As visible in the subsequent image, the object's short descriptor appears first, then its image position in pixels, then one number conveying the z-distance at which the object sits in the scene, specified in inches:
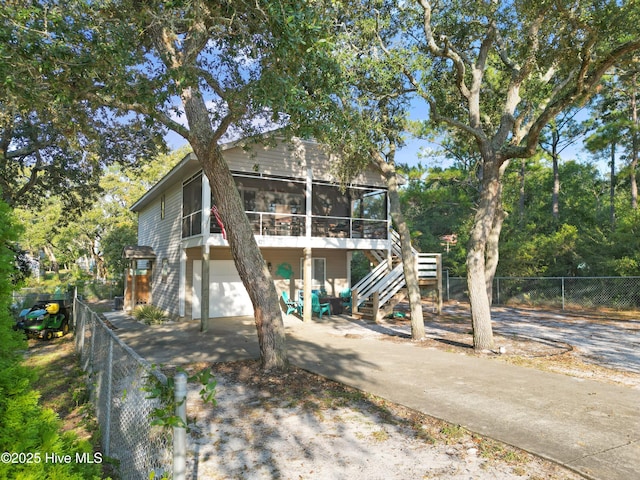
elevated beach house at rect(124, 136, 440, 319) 555.5
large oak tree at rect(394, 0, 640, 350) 292.5
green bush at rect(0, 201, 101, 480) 78.4
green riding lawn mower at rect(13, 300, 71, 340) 444.5
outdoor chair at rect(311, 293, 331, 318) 604.7
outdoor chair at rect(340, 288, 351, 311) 664.4
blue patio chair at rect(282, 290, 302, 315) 596.1
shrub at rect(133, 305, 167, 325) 537.0
